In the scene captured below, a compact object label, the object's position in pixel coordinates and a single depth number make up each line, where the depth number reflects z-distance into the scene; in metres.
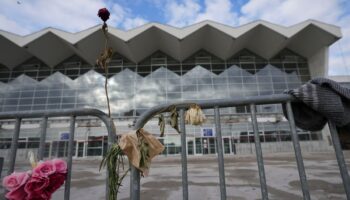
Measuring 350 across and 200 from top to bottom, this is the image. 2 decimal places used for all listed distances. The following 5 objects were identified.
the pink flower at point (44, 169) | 1.08
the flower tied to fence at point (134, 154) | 1.14
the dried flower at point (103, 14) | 1.12
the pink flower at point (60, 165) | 1.15
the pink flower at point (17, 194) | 1.05
